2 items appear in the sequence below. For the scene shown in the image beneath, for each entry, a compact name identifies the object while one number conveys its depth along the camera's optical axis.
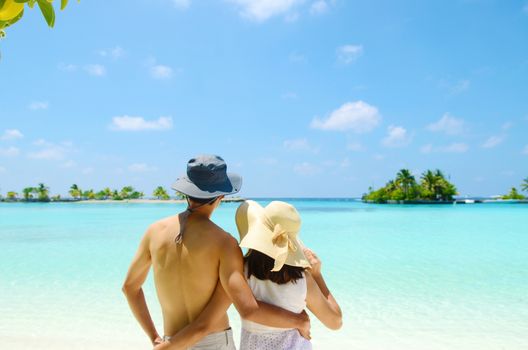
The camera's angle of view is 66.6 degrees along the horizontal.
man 1.51
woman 1.52
